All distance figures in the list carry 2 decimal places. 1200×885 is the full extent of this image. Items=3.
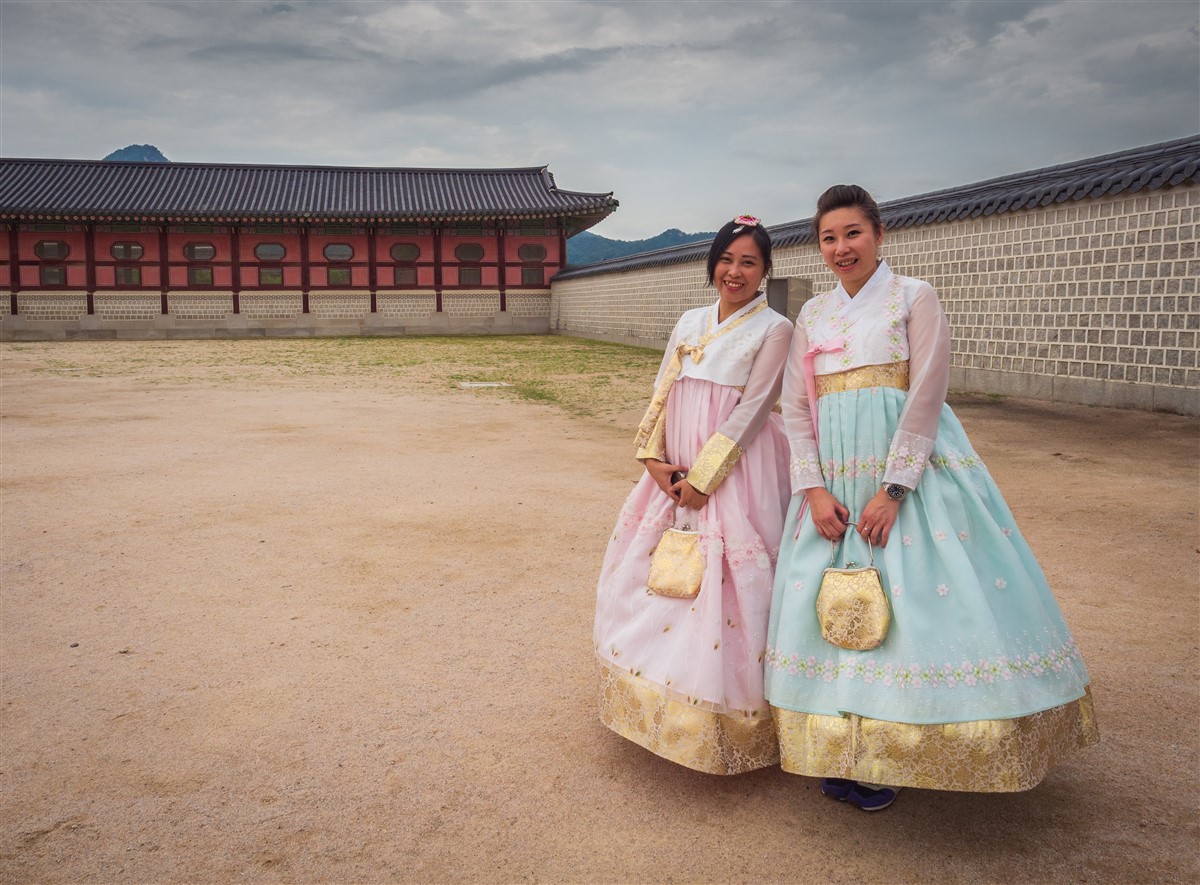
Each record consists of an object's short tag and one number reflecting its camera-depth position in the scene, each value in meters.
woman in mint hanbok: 2.08
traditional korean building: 27.38
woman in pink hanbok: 2.37
